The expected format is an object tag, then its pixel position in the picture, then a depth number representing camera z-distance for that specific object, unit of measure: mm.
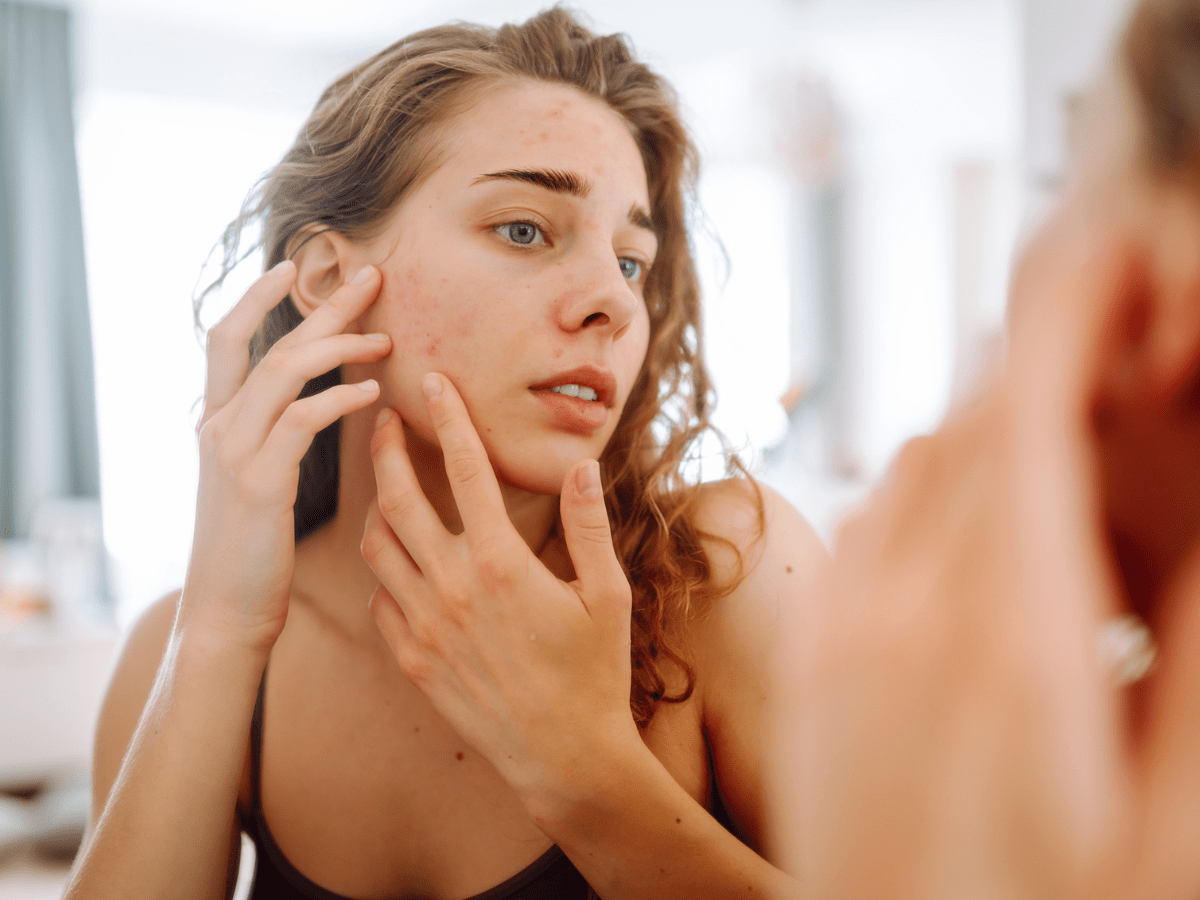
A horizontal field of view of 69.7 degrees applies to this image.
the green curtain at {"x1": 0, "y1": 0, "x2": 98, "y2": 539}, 3441
